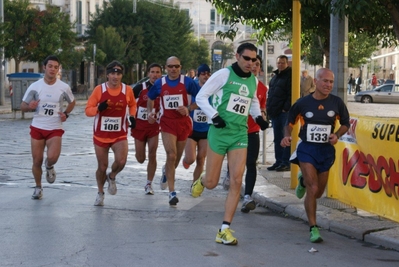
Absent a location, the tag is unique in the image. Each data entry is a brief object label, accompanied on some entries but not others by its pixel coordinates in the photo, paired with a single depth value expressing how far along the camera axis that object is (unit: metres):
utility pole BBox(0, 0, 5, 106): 39.03
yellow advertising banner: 9.25
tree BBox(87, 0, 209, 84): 69.06
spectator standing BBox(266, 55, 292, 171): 13.71
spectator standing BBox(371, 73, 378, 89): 62.62
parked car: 49.59
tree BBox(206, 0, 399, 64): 12.32
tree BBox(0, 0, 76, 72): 47.12
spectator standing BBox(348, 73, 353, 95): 69.29
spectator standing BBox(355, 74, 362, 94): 64.62
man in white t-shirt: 11.20
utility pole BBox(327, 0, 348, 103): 11.10
